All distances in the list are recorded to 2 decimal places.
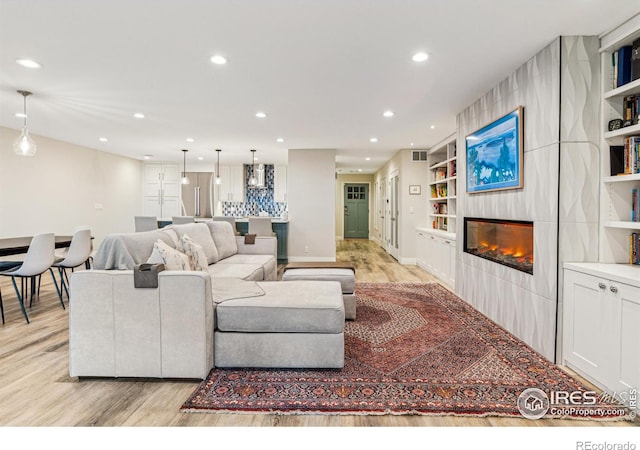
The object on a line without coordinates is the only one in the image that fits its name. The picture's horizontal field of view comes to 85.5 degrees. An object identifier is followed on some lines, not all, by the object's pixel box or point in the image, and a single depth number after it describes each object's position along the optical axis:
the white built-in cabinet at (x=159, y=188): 9.73
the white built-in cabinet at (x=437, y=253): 5.20
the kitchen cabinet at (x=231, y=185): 9.87
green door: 13.80
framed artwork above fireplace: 3.08
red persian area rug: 1.98
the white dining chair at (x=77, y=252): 4.36
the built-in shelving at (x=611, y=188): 2.49
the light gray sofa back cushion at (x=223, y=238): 4.78
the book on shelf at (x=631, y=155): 2.37
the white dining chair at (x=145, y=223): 7.05
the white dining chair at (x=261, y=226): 6.96
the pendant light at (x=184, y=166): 8.01
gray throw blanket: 2.70
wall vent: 7.45
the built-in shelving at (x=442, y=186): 5.98
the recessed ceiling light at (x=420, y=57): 2.91
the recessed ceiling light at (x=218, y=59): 2.99
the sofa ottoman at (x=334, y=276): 3.55
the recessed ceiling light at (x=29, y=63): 3.07
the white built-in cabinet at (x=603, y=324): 1.98
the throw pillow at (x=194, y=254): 3.39
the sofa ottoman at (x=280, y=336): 2.43
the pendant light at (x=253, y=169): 7.83
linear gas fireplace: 3.05
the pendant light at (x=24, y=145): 3.74
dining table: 3.64
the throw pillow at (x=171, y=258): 2.74
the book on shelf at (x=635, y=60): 2.32
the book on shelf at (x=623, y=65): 2.41
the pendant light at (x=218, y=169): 7.70
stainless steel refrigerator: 9.74
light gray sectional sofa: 2.30
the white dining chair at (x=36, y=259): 3.66
